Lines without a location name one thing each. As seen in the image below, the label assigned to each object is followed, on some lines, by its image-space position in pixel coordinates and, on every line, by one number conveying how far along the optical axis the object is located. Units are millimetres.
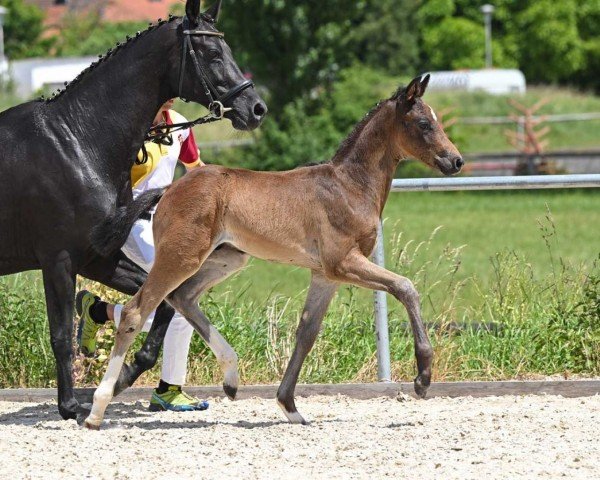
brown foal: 12162
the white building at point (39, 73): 73153
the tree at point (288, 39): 53551
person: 13511
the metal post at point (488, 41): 88499
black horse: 12693
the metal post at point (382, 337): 14217
